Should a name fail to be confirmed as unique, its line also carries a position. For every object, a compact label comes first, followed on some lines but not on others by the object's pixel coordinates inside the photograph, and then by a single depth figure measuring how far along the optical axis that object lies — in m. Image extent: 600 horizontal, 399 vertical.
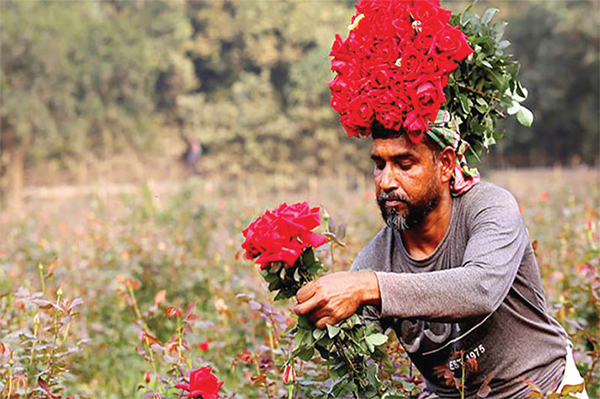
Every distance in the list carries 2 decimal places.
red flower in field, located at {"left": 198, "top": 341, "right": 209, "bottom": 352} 4.82
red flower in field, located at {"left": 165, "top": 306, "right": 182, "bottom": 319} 4.24
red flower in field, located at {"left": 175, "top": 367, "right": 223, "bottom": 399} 3.90
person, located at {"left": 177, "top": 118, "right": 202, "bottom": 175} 46.06
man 4.01
